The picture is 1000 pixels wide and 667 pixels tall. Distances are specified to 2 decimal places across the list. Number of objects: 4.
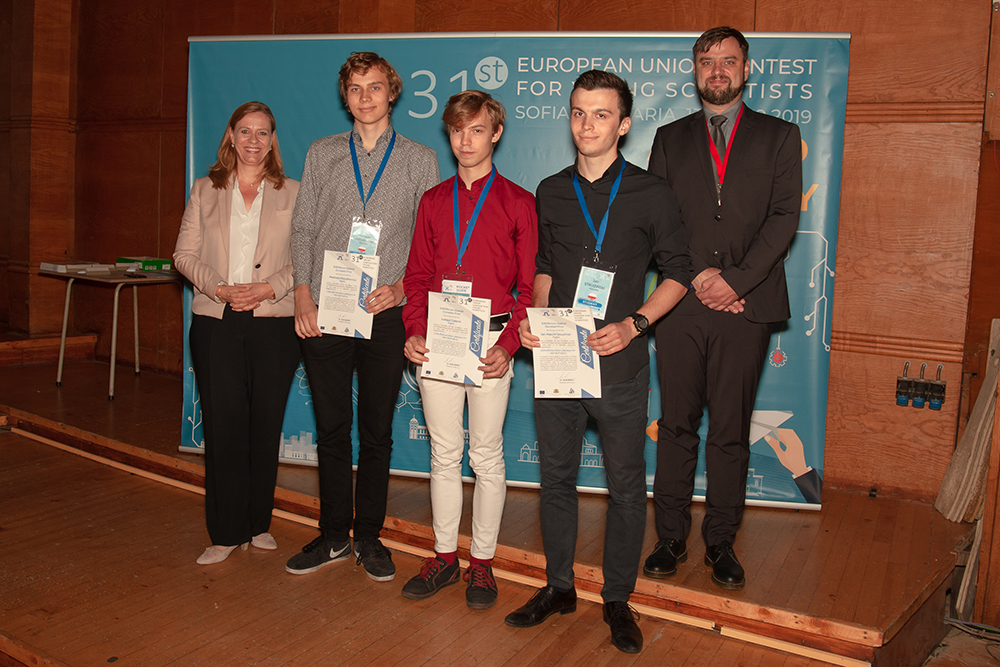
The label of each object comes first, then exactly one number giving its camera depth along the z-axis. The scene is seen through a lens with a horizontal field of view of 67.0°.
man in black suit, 2.60
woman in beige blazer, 2.84
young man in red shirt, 2.45
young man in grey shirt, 2.68
